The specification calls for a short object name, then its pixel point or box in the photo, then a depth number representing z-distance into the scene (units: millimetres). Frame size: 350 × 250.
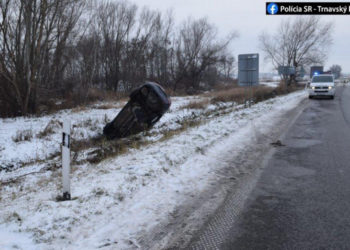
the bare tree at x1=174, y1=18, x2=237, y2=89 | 39875
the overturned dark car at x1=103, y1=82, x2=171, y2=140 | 10461
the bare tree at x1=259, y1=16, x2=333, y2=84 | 42875
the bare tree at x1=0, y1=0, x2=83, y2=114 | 15523
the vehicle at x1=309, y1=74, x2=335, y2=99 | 23219
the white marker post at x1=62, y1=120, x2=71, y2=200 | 4164
